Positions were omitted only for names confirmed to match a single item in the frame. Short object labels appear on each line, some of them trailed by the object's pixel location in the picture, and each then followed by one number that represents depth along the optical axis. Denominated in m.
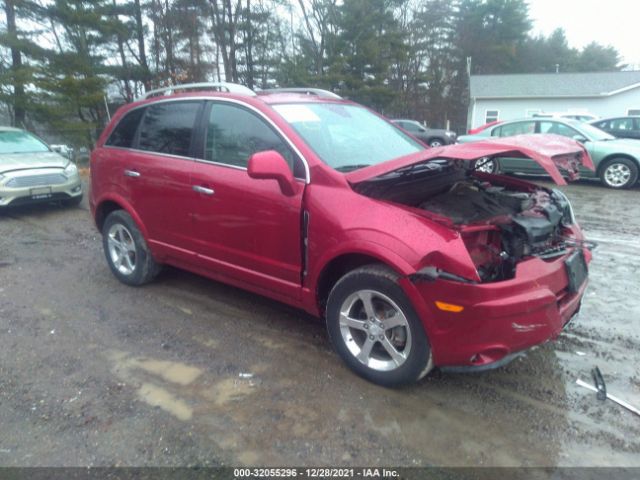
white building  28.78
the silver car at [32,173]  7.69
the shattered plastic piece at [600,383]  2.94
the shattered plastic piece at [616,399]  2.81
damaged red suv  2.66
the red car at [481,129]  12.88
